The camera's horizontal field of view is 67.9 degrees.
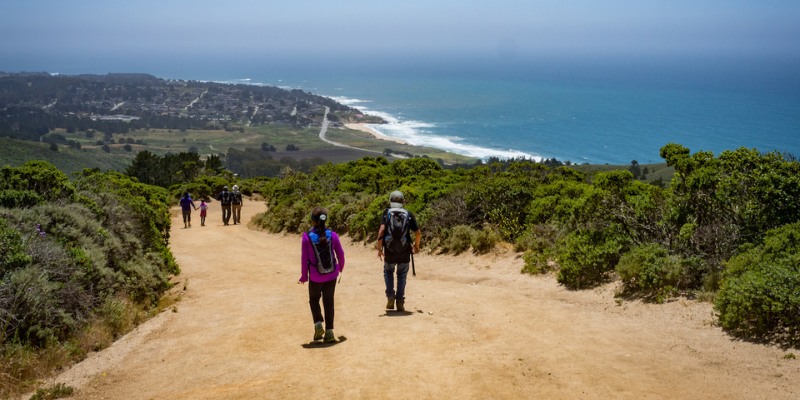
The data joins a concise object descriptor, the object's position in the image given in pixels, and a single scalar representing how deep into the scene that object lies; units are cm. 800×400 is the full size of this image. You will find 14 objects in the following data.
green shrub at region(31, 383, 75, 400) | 550
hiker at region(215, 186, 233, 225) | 2280
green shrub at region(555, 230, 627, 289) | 967
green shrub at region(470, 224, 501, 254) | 1309
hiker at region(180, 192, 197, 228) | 2183
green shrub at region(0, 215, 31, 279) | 695
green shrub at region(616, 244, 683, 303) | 845
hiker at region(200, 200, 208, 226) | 2275
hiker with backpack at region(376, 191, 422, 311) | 773
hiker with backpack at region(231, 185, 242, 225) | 2306
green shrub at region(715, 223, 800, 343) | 631
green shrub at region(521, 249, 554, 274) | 1095
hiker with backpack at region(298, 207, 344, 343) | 671
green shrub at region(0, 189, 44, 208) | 953
